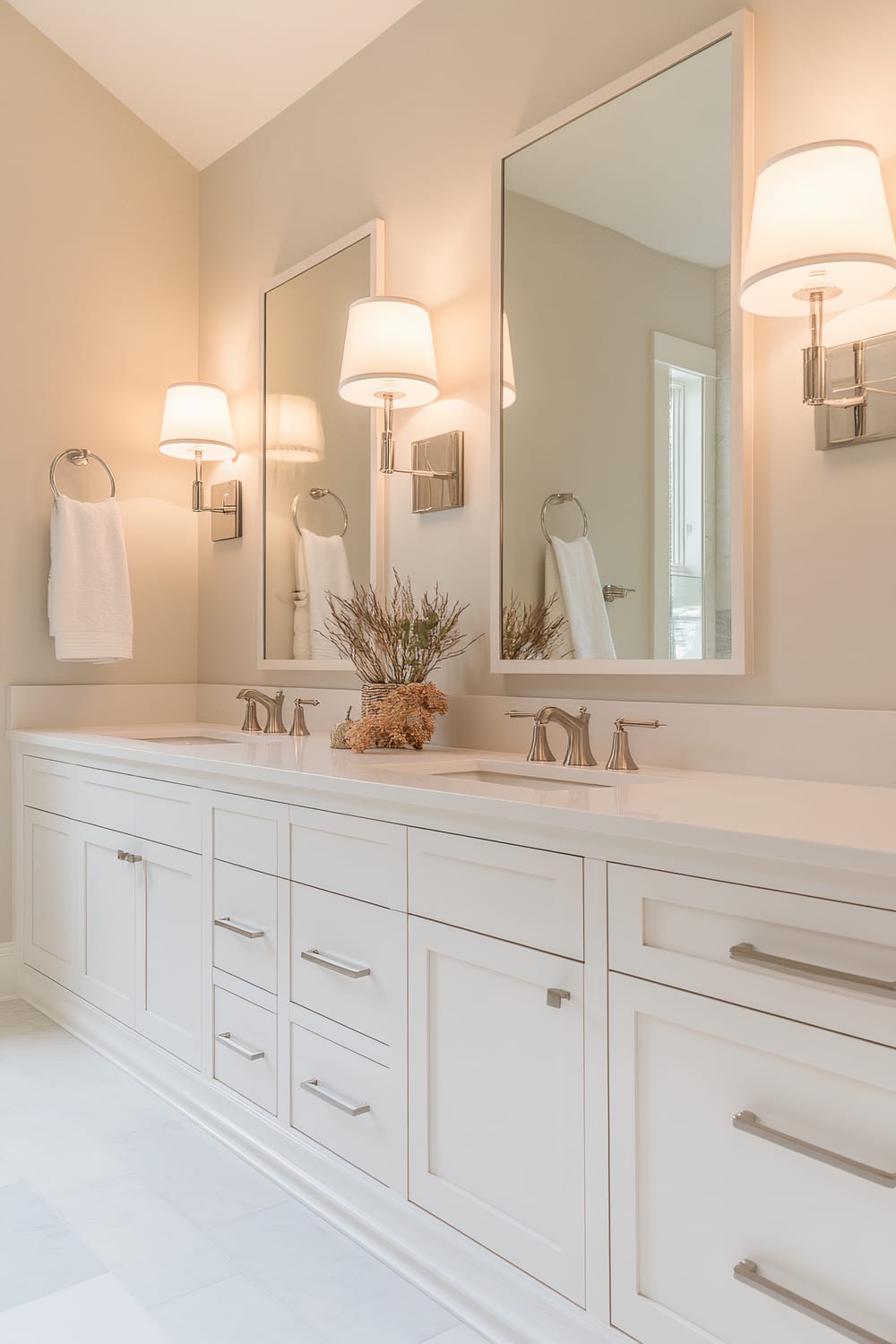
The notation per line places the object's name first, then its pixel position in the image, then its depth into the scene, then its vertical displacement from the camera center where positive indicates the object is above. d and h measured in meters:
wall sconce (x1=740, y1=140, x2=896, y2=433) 1.38 +0.60
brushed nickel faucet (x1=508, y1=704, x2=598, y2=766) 1.85 -0.11
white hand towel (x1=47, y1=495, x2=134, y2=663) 2.77 +0.24
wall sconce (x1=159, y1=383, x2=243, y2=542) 2.86 +0.69
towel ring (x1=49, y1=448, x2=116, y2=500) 2.88 +0.62
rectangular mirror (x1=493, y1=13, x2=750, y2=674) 1.69 +0.54
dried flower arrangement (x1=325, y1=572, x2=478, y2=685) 2.16 +0.07
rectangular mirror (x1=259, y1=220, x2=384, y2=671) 2.52 +0.55
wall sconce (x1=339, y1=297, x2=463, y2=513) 2.18 +0.64
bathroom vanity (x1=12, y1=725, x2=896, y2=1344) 1.01 -0.46
